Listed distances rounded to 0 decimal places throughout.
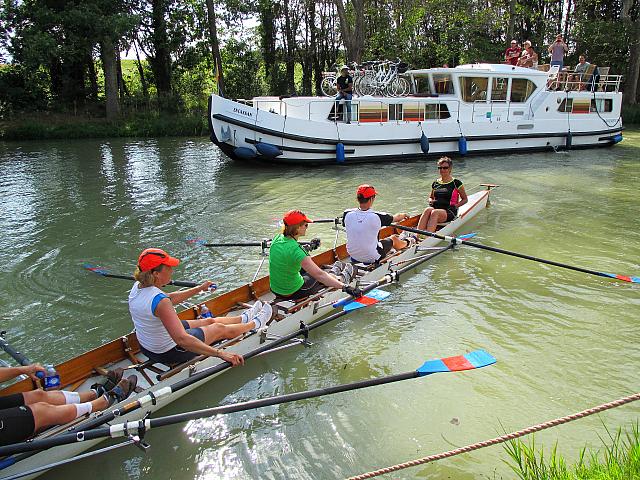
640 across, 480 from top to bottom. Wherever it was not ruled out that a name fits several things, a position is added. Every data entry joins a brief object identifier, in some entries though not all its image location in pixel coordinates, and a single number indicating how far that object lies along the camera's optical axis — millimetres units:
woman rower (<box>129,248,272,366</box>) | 4422
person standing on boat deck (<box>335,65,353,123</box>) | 16562
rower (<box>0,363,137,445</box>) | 3660
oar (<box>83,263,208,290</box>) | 6255
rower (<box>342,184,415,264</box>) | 7023
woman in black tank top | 9281
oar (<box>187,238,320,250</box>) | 6962
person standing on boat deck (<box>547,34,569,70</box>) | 20030
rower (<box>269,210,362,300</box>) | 5695
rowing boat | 3918
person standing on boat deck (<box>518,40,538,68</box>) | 20141
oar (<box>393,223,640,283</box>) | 7141
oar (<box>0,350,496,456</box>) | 3434
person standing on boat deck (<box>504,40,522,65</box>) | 21044
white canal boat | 16578
